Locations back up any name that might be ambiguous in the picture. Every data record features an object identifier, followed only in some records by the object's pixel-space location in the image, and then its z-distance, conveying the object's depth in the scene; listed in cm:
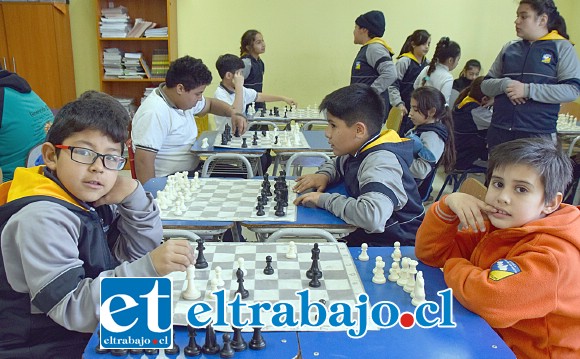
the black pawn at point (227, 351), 128
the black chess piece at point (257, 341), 131
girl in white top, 551
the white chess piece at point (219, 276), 159
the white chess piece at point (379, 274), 169
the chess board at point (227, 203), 237
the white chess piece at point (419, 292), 155
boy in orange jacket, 142
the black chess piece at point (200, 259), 174
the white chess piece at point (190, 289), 151
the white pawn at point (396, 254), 185
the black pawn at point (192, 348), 129
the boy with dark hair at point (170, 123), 336
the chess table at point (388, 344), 130
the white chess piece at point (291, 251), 185
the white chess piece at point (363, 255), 187
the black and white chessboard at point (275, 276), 153
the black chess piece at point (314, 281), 163
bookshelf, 641
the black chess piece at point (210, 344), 129
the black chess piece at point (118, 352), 128
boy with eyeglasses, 138
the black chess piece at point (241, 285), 154
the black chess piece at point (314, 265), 167
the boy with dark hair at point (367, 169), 234
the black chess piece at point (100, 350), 129
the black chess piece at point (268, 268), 171
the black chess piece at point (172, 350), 129
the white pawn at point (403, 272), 168
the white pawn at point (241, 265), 171
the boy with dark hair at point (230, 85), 503
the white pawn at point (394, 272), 171
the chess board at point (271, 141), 411
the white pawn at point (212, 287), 151
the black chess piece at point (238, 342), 130
